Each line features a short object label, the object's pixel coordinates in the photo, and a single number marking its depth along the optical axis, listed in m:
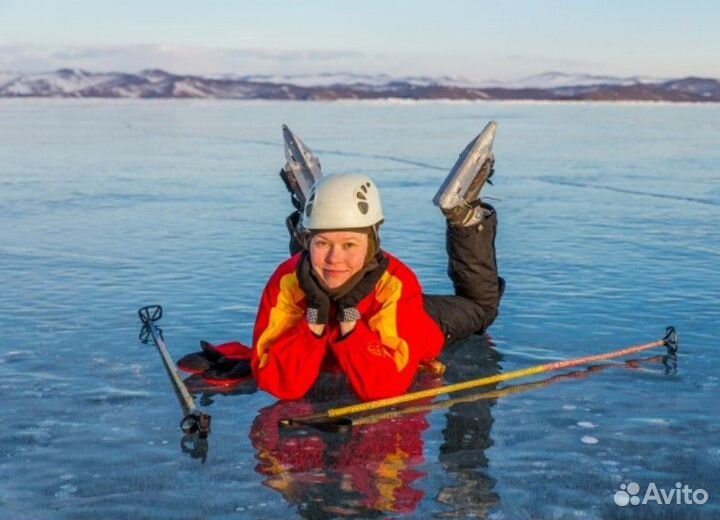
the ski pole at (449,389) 6.03
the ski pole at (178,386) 5.75
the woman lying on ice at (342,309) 6.27
